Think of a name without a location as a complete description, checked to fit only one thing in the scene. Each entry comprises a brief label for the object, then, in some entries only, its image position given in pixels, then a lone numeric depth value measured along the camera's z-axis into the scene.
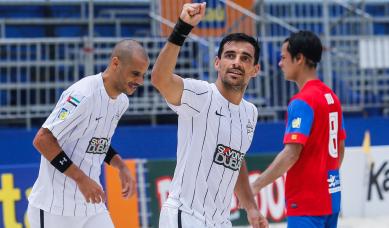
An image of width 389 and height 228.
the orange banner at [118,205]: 16.83
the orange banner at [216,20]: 25.45
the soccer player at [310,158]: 9.48
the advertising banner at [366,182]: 19.47
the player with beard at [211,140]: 7.76
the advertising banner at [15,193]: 16.05
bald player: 9.26
